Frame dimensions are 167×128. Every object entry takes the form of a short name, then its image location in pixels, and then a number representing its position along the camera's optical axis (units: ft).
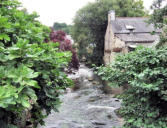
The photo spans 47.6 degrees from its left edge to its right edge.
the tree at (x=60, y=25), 335.47
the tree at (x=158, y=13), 28.69
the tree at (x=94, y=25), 92.22
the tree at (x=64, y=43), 59.00
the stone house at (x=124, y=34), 68.23
